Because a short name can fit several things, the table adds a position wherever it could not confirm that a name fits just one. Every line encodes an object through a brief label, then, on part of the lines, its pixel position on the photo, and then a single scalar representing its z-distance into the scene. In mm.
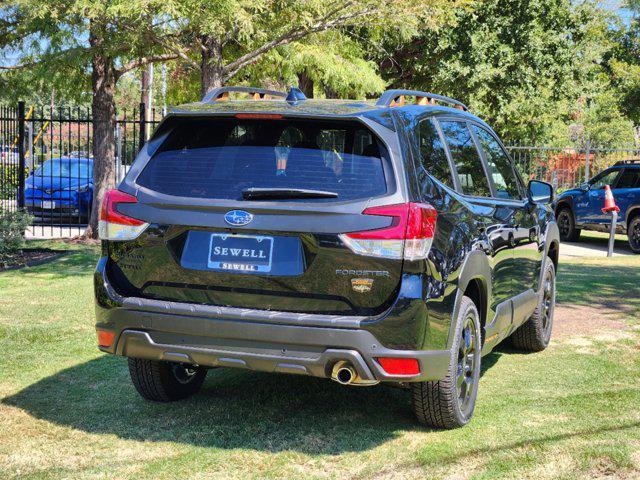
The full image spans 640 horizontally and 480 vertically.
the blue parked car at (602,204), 18094
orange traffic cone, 16500
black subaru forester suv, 4305
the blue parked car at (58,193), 18766
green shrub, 12703
